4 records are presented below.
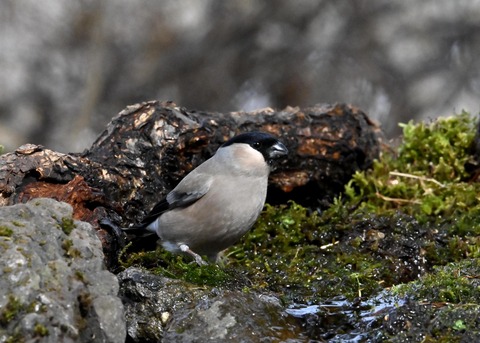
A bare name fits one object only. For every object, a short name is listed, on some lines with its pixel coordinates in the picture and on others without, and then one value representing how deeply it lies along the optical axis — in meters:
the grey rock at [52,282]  7.19
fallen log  11.82
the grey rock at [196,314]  8.65
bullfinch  12.42
